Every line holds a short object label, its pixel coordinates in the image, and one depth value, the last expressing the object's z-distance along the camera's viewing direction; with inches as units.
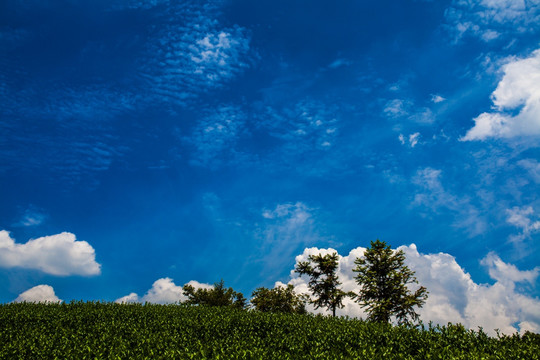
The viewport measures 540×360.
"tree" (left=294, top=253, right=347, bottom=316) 1651.1
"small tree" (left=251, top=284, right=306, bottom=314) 2169.0
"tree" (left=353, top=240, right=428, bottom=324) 1363.2
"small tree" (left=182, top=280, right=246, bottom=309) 2514.8
